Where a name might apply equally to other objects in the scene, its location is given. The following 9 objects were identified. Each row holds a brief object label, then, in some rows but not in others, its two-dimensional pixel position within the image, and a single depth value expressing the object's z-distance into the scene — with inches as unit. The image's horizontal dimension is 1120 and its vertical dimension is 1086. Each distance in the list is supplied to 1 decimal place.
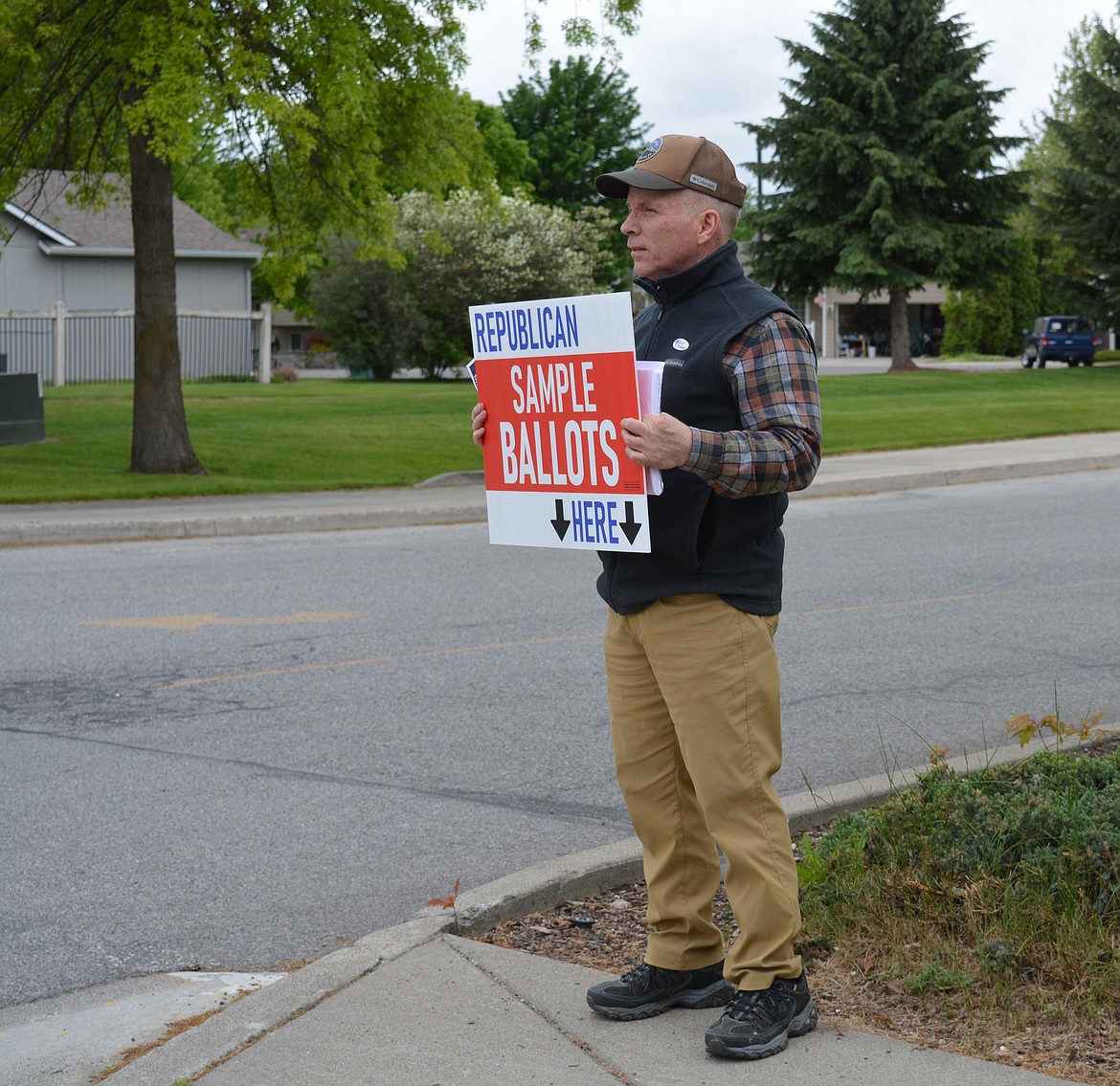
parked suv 2039.9
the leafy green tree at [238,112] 610.9
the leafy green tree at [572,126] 2635.3
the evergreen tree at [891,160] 1733.5
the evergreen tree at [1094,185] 1851.6
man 136.6
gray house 1501.0
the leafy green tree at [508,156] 2320.4
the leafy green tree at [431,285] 1688.0
